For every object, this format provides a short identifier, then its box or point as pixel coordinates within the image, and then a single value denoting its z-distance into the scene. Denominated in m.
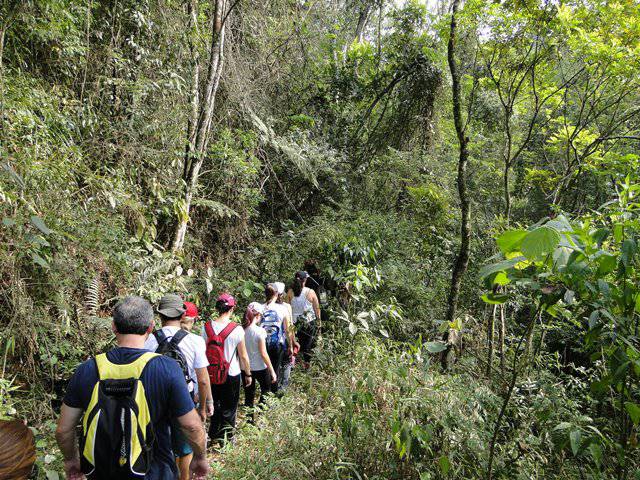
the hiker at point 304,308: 5.75
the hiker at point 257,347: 4.53
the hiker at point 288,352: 5.03
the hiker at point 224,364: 3.99
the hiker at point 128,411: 2.01
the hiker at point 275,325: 4.89
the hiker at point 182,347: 3.13
